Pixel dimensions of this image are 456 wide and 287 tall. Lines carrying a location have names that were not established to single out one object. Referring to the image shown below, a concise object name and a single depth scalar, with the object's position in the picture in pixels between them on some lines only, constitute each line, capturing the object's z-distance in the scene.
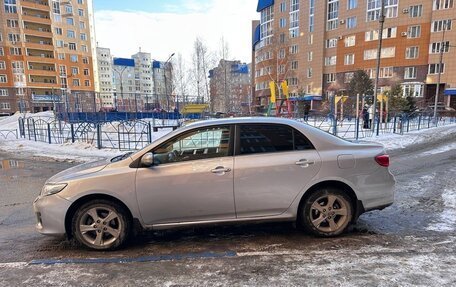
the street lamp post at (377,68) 16.31
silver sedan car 3.86
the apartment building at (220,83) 53.33
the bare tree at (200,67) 49.59
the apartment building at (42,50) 62.12
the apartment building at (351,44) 43.19
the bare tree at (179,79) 52.06
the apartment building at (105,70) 117.56
